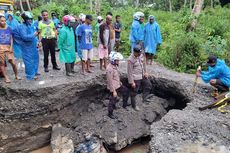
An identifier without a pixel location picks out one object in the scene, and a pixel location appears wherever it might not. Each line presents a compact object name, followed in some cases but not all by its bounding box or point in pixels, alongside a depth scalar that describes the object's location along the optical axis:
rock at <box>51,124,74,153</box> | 7.15
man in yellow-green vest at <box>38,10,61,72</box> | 7.77
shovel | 6.51
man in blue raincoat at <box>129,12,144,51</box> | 8.79
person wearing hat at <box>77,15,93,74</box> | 7.77
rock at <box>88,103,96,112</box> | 8.21
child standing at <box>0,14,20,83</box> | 7.00
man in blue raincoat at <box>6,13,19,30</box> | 9.07
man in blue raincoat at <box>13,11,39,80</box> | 7.21
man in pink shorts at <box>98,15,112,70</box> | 7.96
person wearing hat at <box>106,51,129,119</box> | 6.67
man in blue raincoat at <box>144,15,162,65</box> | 9.18
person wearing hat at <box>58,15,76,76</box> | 7.38
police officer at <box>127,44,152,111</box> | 7.00
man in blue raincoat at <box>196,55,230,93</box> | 6.84
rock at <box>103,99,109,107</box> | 8.37
